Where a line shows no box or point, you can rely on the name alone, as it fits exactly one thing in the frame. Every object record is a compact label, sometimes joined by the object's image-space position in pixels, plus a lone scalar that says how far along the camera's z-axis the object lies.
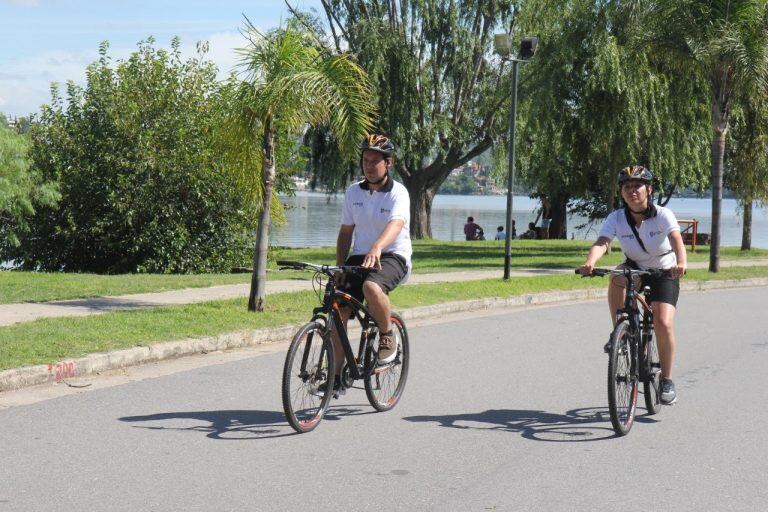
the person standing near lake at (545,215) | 46.62
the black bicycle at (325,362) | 6.43
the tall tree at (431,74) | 32.47
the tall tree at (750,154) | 30.41
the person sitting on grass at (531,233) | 46.73
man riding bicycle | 6.90
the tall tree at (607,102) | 26.11
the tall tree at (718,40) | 20.75
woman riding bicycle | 7.09
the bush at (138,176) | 21.66
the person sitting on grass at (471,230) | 44.32
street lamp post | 18.27
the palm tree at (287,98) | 12.05
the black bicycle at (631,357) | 6.58
